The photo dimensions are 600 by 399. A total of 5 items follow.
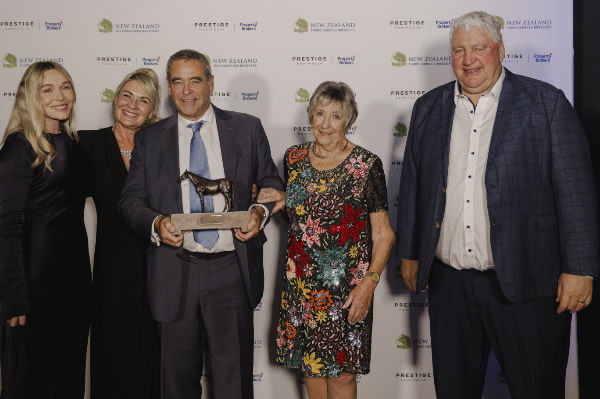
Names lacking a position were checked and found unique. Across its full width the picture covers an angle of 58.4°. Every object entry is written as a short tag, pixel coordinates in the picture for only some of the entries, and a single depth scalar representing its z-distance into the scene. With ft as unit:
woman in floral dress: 7.71
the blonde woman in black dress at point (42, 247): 7.81
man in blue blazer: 6.57
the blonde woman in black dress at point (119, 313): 8.53
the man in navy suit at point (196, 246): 7.54
